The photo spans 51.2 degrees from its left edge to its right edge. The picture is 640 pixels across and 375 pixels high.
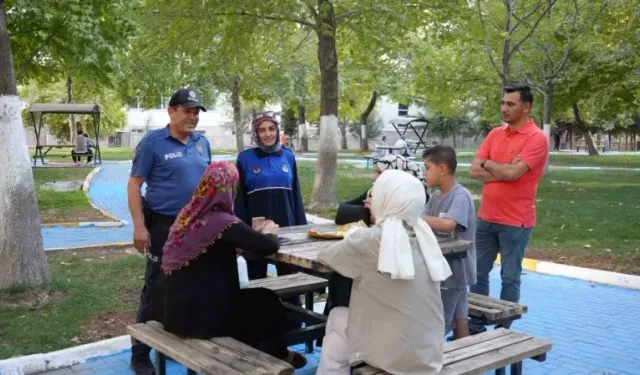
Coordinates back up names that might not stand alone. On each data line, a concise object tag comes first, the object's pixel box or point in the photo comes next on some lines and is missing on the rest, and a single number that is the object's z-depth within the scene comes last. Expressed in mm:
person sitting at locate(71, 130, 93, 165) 26322
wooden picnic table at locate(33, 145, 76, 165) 25891
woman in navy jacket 5043
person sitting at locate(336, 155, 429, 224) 4512
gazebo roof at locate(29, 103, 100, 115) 24594
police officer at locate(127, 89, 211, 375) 4449
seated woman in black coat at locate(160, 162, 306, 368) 3566
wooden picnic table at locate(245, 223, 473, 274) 3682
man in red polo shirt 4871
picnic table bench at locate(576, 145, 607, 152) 55378
